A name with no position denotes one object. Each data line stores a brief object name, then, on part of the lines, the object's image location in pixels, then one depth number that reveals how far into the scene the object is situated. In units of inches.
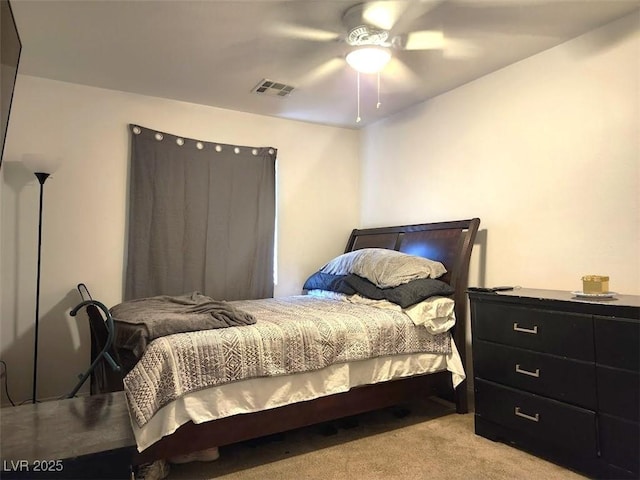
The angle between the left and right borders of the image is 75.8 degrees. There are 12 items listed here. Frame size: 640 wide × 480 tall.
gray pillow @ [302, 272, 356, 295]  125.0
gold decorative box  81.0
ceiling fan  83.7
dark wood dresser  69.5
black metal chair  80.2
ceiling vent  122.4
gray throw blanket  78.5
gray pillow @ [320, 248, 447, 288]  110.6
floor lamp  105.4
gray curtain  127.3
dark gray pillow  103.0
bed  72.6
